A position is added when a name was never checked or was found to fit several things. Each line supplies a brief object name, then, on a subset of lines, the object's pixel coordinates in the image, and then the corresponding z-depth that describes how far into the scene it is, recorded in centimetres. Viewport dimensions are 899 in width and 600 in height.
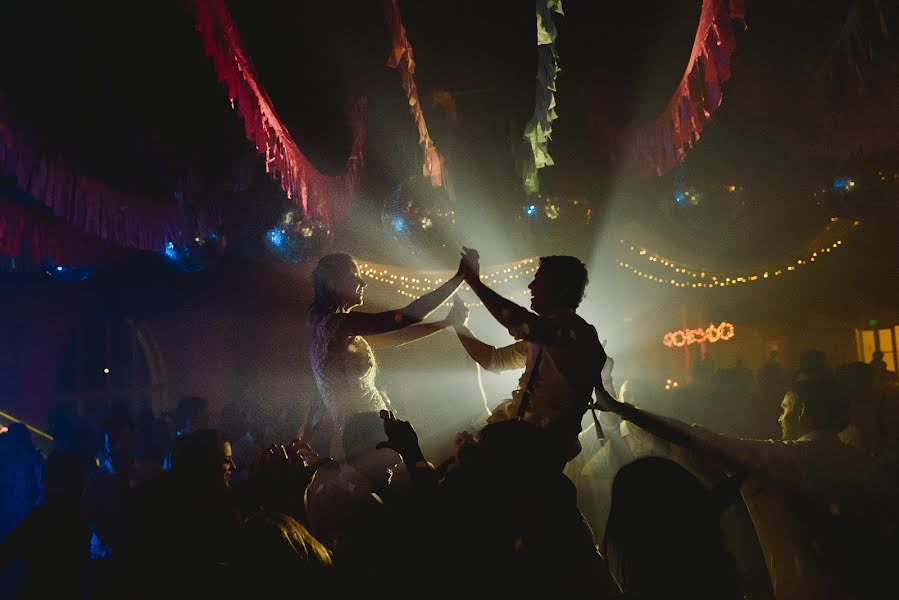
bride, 372
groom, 297
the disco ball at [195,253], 678
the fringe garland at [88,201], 375
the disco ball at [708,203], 664
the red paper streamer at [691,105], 335
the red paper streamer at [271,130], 336
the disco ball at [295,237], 704
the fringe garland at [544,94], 350
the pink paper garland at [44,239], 507
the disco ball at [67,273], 718
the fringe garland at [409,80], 374
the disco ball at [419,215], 683
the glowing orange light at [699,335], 1304
